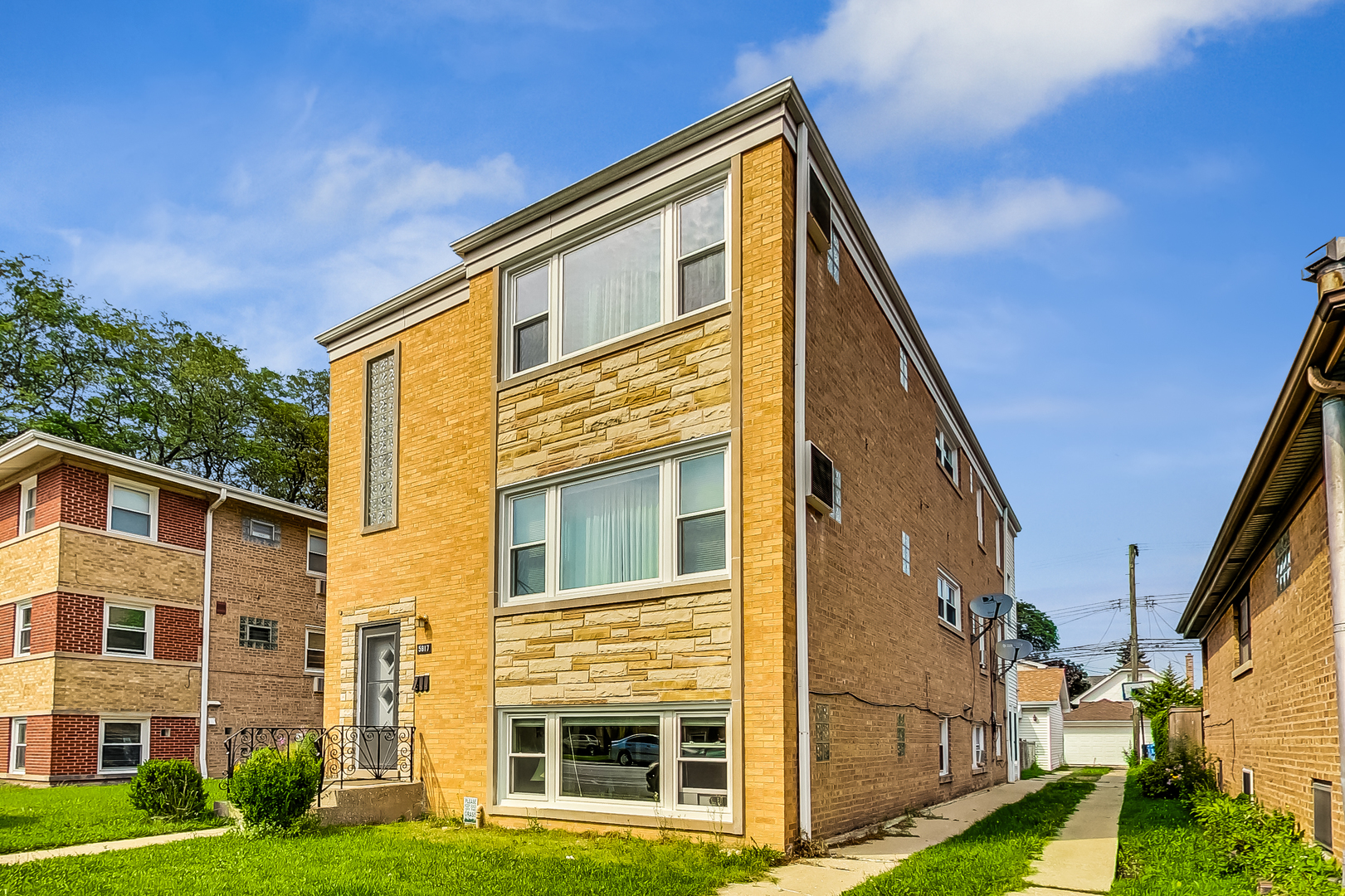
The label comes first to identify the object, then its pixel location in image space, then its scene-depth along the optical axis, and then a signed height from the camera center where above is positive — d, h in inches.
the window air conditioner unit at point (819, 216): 494.0 +186.4
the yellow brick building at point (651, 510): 440.1 +45.8
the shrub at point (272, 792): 460.1 -84.1
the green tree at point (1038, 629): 3572.8 -97.1
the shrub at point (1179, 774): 738.8 -129.7
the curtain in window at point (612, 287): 506.9 +158.4
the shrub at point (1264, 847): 304.3 -89.2
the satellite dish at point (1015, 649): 952.3 -44.3
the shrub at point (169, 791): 530.9 -96.3
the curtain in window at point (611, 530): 479.8 +34.2
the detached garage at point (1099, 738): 2079.2 -278.1
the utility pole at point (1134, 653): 1699.1 -87.3
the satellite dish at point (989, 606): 829.8 -3.9
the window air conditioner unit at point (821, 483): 453.4 +53.3
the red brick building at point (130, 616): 829.2 -11.2
